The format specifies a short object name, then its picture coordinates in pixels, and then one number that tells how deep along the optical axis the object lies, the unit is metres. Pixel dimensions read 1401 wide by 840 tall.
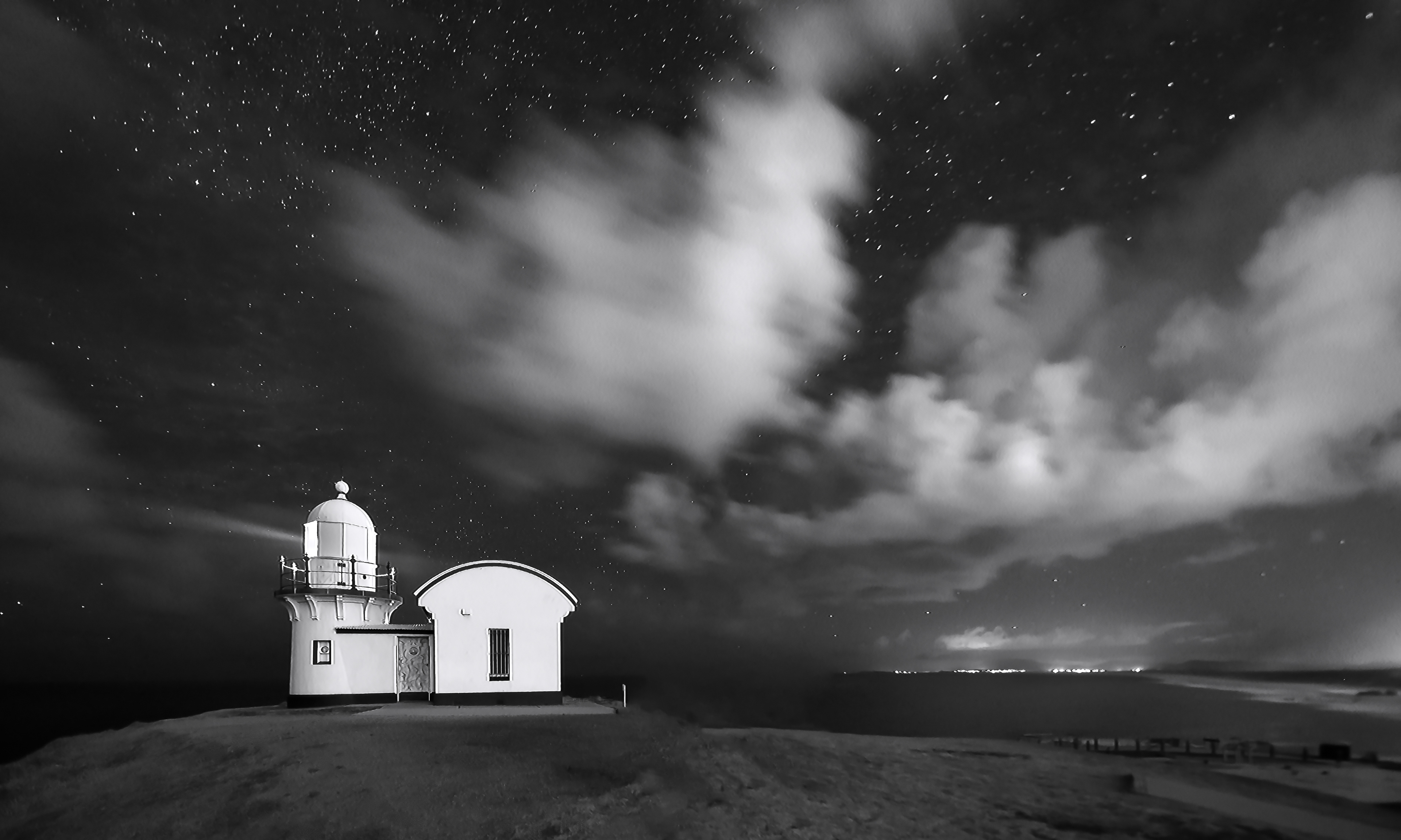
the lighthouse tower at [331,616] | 28.66
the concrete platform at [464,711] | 24.56
